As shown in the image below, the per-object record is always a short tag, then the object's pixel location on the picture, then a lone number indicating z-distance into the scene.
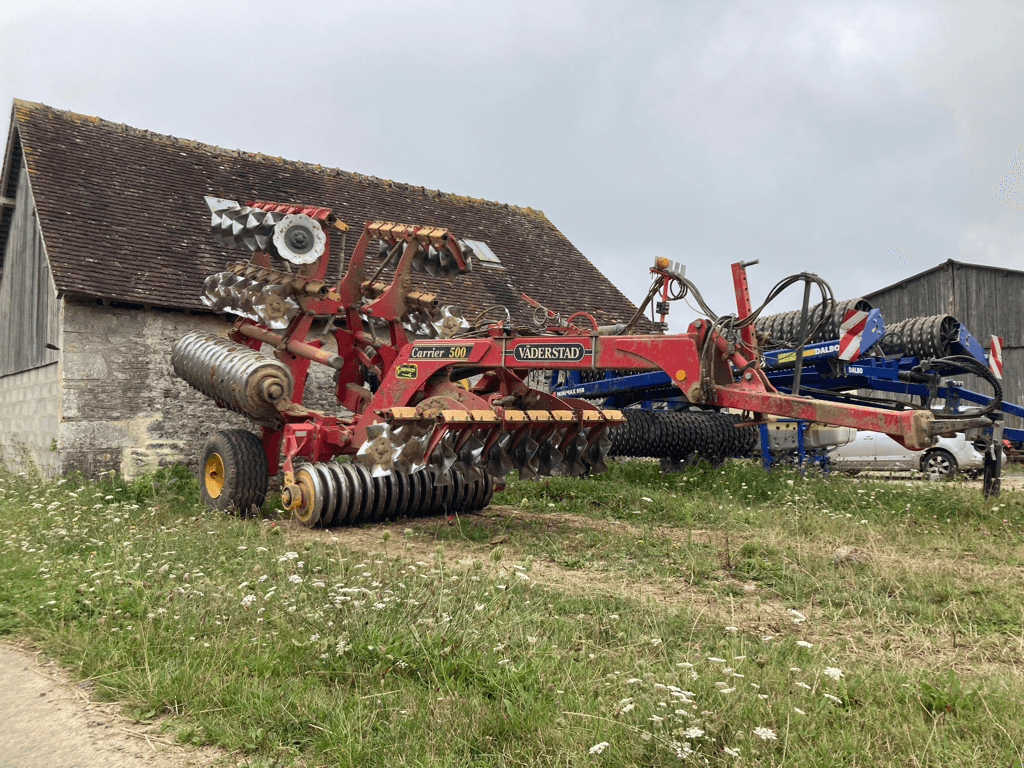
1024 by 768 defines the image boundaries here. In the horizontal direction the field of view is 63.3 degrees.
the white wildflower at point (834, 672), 3.03
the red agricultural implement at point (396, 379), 6.75
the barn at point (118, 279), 11.77
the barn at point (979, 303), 23.55
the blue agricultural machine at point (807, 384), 9.12
